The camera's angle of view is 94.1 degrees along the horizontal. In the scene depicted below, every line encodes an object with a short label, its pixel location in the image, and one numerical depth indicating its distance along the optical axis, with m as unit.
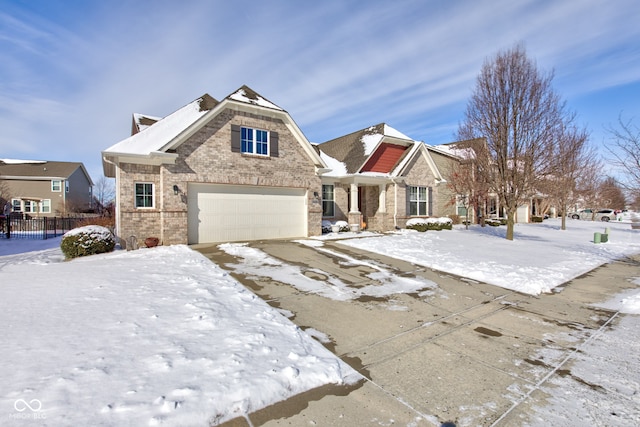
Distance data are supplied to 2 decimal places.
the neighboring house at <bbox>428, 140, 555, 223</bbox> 18.75
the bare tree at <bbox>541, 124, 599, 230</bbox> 14.85
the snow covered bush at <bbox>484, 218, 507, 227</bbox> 26.70
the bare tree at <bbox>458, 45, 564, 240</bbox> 14.09
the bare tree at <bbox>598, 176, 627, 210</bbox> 28.24
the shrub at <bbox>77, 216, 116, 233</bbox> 17.74
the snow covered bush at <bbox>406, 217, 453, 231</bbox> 19.20
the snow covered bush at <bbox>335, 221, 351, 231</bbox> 17.27
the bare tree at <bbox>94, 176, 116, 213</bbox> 51.78
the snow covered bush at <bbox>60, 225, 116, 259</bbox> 10.25
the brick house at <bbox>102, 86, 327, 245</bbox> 11.89
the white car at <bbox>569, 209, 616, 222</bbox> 38.45
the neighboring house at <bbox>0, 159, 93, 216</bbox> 31.77
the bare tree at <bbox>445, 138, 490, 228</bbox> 16.03
